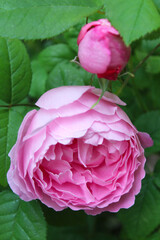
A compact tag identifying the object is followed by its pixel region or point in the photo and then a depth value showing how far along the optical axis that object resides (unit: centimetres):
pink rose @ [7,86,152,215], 33
